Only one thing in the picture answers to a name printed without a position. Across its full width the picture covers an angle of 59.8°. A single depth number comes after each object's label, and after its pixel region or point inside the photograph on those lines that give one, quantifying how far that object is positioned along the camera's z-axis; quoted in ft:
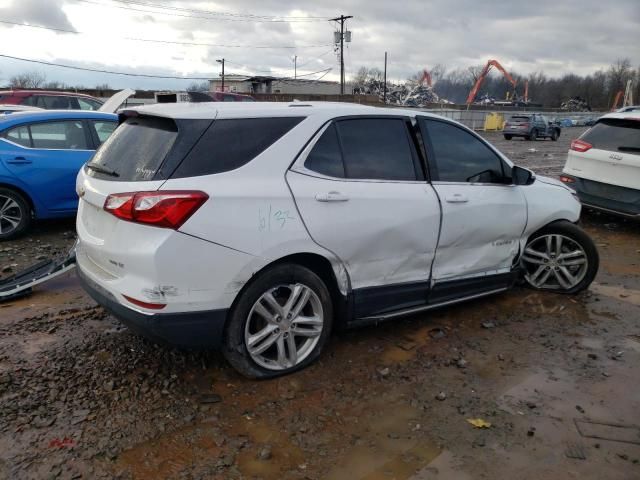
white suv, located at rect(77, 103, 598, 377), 10.19
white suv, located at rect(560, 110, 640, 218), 24.98
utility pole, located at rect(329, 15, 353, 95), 185.57
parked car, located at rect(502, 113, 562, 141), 99.76
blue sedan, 22.04
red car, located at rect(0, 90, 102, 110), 46.16
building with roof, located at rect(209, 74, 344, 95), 203.01
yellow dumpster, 133.90
